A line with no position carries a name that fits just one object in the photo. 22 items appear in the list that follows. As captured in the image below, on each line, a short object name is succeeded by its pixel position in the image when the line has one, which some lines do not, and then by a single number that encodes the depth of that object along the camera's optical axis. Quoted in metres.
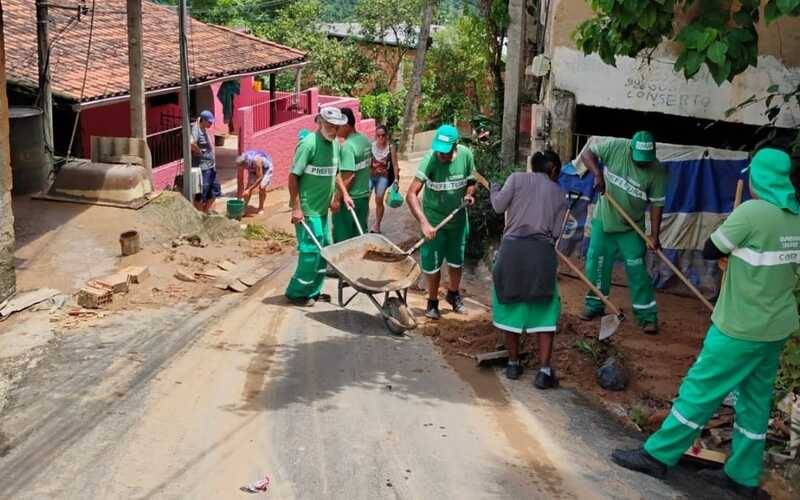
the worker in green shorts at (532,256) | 6.87
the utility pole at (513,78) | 13.43
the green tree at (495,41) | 17.55
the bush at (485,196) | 12.09
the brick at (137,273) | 9.25
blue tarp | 10.23
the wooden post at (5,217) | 8.19
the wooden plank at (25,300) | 8.19
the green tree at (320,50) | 32.28
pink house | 15.38
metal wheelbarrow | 7.99
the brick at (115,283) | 8.72
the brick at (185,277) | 9.72
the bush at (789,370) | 6.13
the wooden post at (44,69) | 13.77
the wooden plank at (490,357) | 7.29
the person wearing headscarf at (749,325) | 5.09
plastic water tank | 13.03
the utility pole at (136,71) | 12.95
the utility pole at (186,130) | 15.23
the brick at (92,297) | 8.42
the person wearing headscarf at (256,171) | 16.66
